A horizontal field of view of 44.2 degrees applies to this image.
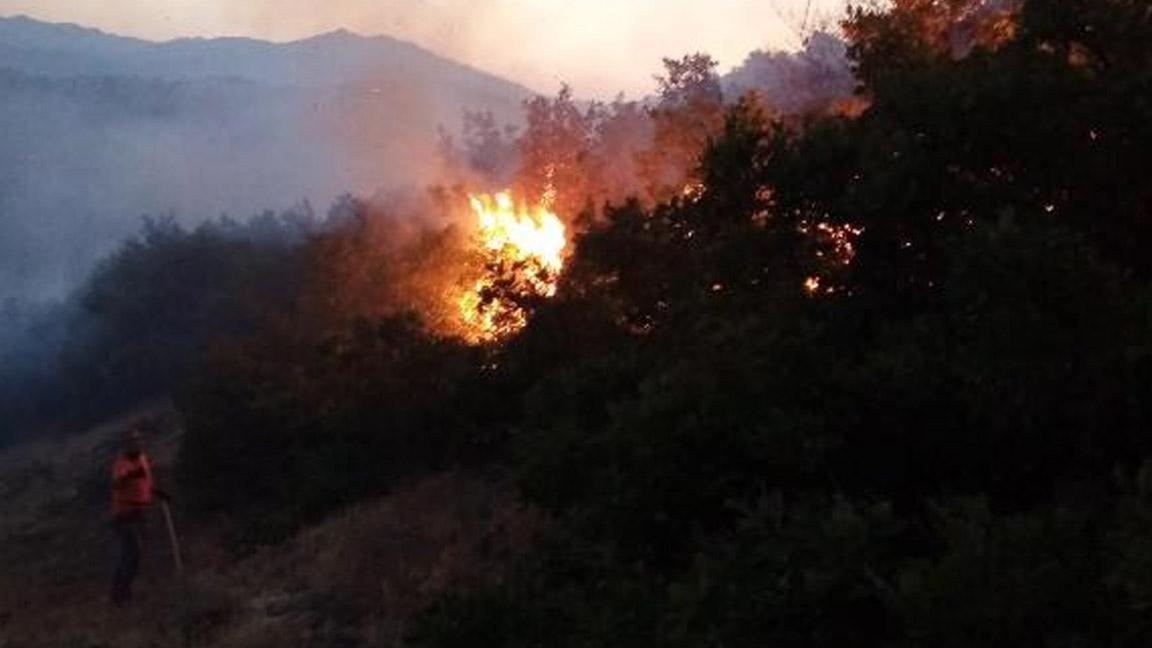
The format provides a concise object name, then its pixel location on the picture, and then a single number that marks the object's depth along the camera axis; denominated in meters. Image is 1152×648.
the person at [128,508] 13.70
